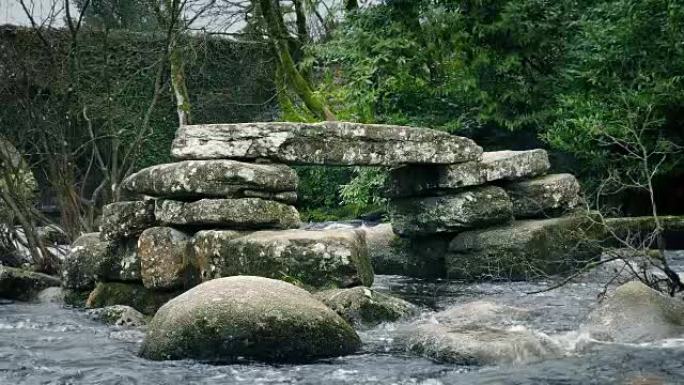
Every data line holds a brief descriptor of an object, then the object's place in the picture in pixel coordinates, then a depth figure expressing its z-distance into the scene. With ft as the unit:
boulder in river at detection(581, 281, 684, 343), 23.93
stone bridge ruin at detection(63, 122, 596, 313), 29.50
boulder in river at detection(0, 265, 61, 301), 35.60
